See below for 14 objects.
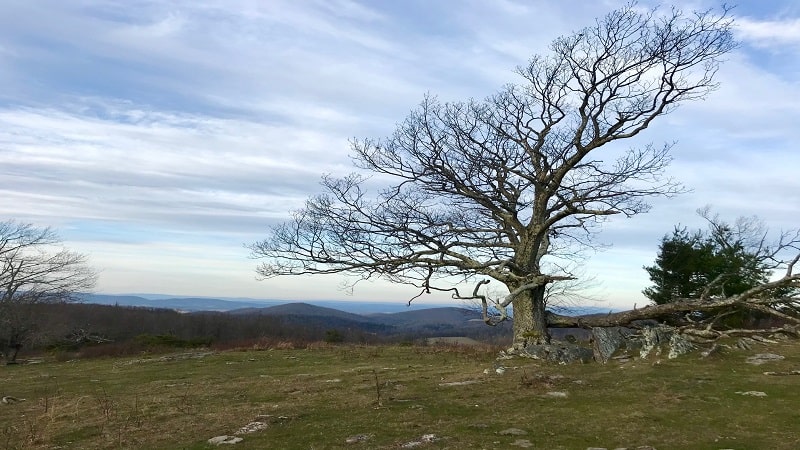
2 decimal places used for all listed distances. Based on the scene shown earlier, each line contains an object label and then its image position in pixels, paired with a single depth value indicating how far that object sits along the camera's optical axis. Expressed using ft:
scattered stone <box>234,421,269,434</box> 29.68
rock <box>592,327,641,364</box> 50.01
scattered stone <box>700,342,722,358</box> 47.50
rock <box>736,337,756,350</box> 53.60
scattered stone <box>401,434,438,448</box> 25.40
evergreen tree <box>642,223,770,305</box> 102.22
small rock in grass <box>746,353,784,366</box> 45.93
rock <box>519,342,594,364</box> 49.70
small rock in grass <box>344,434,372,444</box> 26.71
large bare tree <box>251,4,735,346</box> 55.16
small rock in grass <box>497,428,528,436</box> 26.96
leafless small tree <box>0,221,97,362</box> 102.78
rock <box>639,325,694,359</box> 48.81
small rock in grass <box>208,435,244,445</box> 27.53
